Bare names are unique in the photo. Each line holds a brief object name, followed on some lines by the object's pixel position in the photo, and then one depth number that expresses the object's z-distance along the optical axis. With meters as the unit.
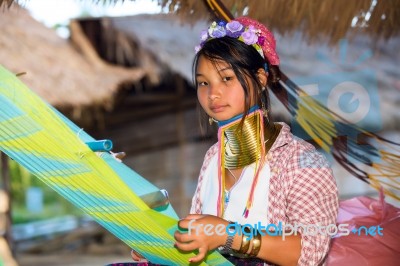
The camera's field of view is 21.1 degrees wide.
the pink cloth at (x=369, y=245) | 2.76
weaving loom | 2.26
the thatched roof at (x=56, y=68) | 7.06
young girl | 2.37
